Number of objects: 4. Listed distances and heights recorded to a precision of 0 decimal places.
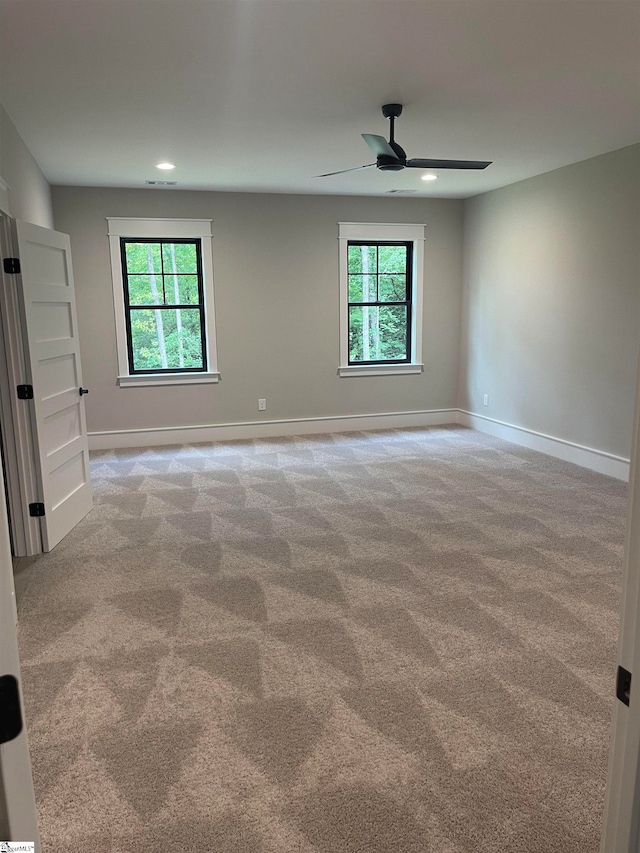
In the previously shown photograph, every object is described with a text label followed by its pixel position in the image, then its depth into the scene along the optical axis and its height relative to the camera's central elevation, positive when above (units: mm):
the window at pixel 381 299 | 6903 +309
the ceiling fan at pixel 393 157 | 3533 +1006
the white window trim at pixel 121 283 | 6156 +562
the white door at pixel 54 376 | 3576 -282
